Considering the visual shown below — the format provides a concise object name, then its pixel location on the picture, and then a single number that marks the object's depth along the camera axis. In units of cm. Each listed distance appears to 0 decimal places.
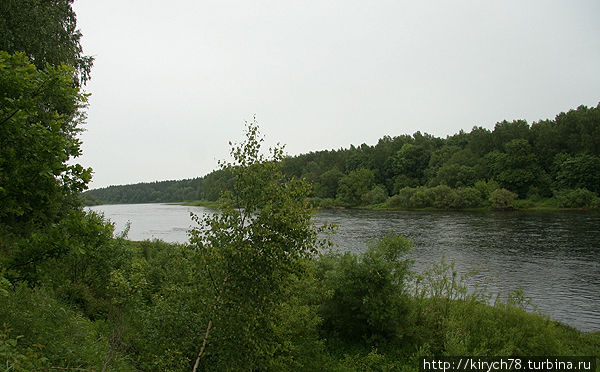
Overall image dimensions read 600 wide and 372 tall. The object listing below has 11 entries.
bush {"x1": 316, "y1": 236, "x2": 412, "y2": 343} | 1297
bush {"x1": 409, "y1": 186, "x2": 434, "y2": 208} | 8569
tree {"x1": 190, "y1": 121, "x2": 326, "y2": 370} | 759
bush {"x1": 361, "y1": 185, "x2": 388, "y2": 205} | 10538
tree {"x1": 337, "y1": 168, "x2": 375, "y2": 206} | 11328
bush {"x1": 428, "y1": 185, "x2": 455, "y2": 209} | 8269
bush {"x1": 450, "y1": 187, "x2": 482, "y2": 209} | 8131
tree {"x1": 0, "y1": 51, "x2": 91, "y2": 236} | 512
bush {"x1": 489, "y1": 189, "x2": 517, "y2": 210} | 7606
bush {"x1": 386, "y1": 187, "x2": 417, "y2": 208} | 9170
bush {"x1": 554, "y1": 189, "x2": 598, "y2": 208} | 6744
